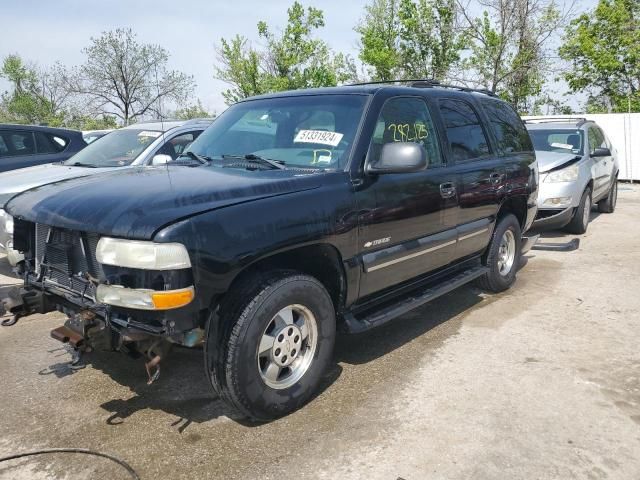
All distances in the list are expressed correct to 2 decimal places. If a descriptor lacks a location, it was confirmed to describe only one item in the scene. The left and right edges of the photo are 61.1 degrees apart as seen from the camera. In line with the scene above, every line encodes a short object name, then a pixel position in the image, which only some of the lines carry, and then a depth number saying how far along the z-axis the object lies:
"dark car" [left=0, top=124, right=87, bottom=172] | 8.61
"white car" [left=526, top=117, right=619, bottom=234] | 8.10
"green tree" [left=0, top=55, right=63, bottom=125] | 39.34
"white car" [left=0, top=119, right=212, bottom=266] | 6.07
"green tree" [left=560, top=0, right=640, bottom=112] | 23.70
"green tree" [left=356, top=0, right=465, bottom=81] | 23.20
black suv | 2.67
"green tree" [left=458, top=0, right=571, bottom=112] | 21.19
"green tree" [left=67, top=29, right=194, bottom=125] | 38.47
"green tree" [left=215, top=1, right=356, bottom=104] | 25.78
